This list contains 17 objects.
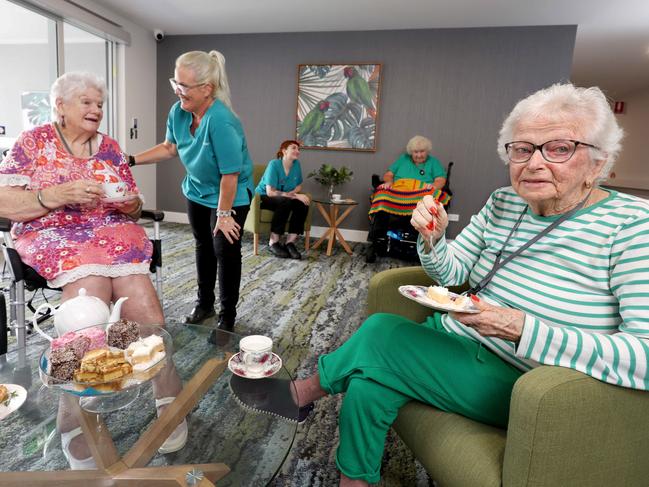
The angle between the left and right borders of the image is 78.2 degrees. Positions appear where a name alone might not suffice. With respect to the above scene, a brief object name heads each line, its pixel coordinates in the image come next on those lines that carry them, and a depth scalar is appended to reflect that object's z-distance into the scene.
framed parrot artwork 4.63
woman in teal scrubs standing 1.80
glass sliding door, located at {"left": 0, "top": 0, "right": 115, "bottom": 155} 3.87
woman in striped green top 0.84
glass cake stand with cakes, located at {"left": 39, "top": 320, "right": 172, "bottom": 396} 0.83
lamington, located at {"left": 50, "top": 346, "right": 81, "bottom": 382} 0.84
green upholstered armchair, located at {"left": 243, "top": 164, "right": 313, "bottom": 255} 3.93
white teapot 1.01
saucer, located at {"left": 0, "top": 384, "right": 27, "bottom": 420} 0.84
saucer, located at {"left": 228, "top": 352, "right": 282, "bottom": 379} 1.04
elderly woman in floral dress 1.46
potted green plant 4.50
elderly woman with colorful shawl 3.81
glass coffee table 0.77
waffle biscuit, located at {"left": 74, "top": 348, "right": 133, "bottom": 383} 0.83
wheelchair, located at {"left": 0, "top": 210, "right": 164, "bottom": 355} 1.39
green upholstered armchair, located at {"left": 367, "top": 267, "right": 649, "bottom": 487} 0.71
